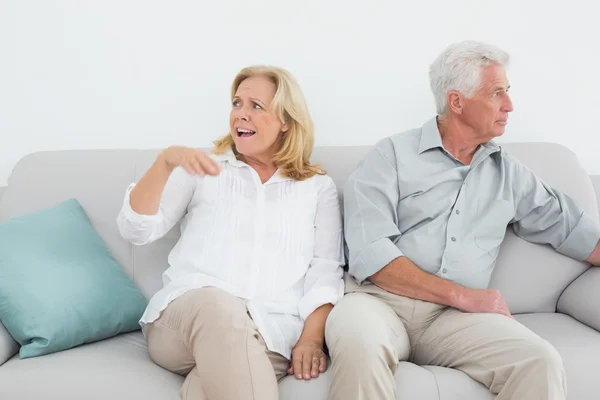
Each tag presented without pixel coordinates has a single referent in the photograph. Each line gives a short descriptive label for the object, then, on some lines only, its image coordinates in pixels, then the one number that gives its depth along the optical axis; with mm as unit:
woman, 1693
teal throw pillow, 1854
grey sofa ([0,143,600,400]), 1754
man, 1896
